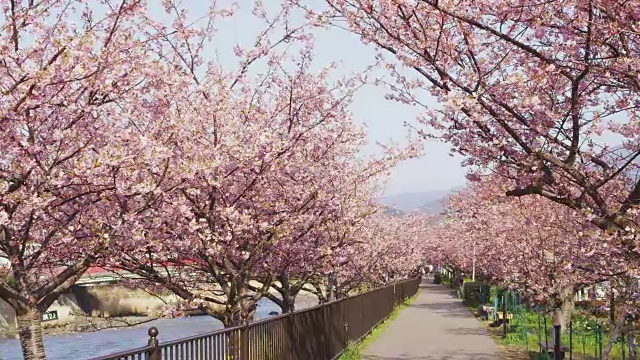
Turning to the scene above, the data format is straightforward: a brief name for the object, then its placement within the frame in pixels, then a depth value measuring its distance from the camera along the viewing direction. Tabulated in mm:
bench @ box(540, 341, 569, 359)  12730
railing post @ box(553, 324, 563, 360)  12047
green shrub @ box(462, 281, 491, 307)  36381
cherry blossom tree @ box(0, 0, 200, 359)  6211
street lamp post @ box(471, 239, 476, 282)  38609
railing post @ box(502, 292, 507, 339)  20350
